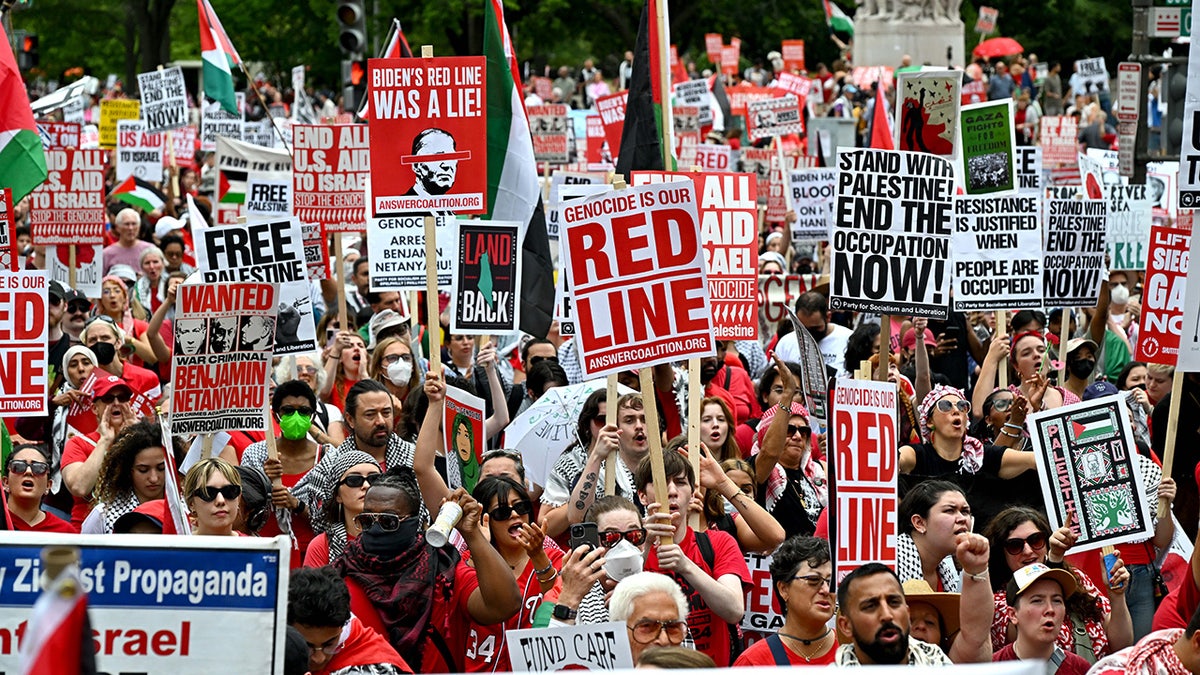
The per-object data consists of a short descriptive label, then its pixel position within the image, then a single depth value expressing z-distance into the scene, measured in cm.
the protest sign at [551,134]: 2408
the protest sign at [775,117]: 2495
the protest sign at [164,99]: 2434
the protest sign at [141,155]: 2416
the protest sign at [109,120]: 2836
